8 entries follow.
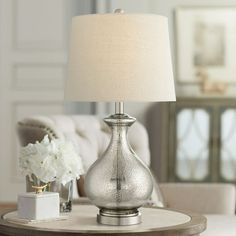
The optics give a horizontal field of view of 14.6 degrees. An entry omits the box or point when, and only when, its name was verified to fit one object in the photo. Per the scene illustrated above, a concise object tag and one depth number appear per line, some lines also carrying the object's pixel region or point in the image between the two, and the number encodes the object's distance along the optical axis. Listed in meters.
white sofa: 3.68
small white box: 2.71
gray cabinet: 6.03
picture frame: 6.42
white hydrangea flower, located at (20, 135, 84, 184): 2.75
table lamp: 2.52
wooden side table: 2.51
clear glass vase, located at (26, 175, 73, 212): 2.96
